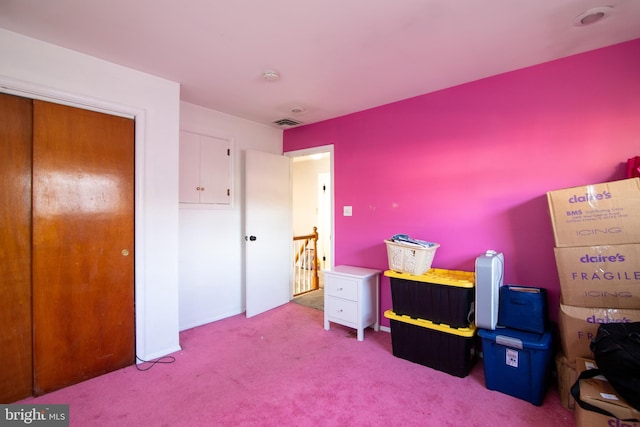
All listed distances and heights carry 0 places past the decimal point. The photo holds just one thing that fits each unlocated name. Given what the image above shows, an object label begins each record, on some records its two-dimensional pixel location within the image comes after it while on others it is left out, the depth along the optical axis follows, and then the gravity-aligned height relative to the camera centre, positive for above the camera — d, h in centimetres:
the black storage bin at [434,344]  226 -107
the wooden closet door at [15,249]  192 -18
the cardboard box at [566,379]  184 -108
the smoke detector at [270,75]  240 +122
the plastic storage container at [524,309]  204 -68
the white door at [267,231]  355 -16
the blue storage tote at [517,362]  191 -101
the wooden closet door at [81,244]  205 -18
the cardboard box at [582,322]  175 -68
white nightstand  294 -85
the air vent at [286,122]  372 +128
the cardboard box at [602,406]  136 -93
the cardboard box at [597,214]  175 +1
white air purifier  204 -54
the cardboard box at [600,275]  173 -38
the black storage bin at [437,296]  225 -66
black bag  137 -72
